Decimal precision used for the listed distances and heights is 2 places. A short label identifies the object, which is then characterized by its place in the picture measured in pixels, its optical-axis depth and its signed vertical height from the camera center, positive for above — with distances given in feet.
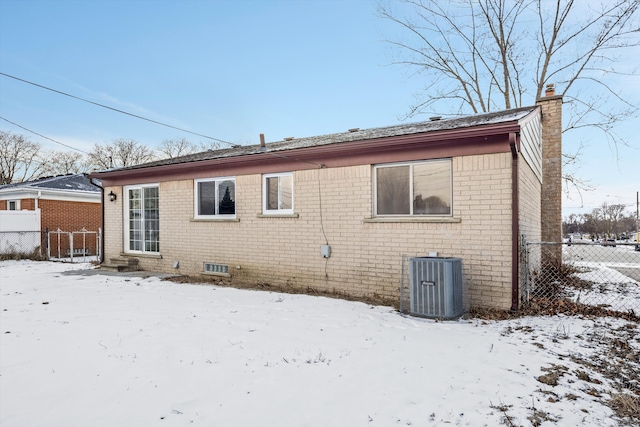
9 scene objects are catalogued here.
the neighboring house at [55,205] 58.70 +3.12
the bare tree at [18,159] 124.67 +22.06
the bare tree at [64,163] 132.77 +22.04
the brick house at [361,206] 20.72 +1.11
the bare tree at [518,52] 55.42 +28.60
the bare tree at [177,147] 161.38 +32.86
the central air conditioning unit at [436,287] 18.83 -3.41
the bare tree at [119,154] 142.82 +27.37
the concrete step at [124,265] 37.88 -4.31
